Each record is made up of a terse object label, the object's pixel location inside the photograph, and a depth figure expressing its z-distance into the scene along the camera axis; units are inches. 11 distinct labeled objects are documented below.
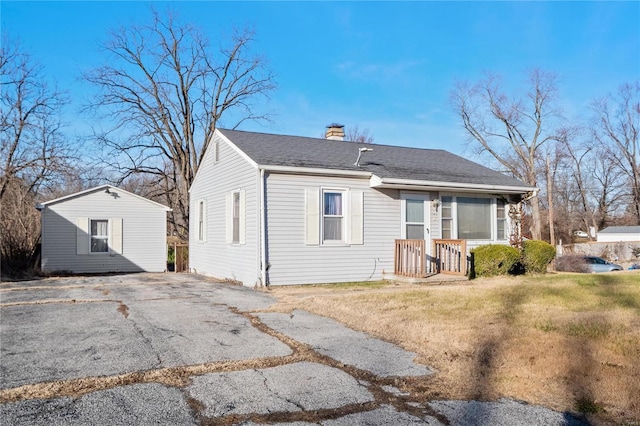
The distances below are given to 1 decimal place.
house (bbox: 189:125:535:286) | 510.0
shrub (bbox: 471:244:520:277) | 546.6
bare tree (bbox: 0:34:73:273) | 703.1
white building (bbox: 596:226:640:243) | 1807.7
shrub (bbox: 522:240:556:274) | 598.2
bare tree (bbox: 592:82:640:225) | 1925.4
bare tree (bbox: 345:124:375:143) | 1930.4
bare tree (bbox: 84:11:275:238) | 1114.7
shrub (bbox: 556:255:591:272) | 1037.2
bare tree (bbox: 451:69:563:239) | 1633.9
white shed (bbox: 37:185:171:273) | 753.0
